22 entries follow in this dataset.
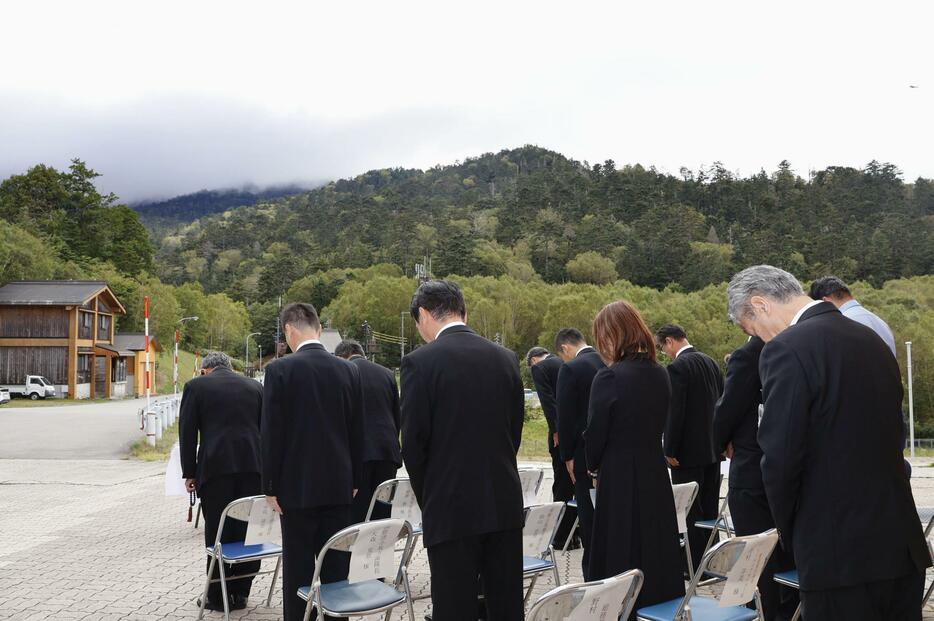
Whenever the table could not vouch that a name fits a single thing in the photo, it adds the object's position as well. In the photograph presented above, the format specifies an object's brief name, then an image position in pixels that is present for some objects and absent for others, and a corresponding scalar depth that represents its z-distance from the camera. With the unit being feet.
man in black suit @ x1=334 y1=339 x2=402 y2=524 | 21.36
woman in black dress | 13.35
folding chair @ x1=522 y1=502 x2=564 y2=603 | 14.84
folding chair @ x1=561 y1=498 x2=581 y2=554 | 22.45
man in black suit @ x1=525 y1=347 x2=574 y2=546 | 24.81
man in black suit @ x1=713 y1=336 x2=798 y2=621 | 14.71
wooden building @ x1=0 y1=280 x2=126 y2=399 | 146.30
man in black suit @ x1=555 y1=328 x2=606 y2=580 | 19.81
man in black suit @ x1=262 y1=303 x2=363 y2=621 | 14.70
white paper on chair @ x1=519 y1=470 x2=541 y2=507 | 20.59
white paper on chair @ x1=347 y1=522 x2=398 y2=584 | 12.68
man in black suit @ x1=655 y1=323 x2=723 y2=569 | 19.51
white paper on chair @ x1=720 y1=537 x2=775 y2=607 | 11.43
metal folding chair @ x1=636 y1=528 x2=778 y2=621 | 11.23
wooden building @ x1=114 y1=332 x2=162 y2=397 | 173.99
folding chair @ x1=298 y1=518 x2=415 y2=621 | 12.62
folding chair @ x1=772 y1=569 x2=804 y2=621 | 13.67
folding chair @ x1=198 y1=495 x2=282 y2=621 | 16.42
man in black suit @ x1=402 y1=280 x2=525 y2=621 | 11.55
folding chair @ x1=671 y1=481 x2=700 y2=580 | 16.49
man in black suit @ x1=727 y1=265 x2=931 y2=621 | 8.62
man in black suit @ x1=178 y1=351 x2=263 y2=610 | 19.13
